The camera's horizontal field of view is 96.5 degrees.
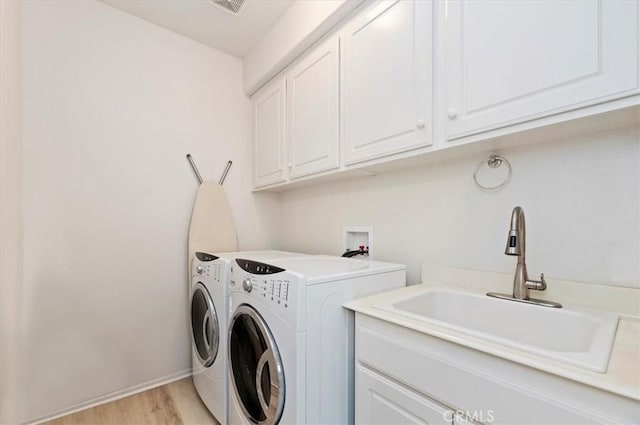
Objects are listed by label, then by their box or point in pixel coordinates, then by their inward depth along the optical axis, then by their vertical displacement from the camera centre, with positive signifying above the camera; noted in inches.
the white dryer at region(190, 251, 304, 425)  60.2 -26.6
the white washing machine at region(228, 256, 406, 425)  41.9 -20.2
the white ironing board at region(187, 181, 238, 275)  84.4 -3.6
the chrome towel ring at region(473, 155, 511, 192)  49.3 +8.2
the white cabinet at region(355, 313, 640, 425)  23.8 -18.1
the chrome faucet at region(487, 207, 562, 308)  41.0 -8.3
